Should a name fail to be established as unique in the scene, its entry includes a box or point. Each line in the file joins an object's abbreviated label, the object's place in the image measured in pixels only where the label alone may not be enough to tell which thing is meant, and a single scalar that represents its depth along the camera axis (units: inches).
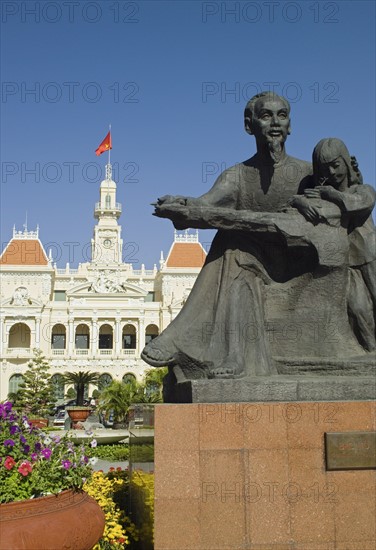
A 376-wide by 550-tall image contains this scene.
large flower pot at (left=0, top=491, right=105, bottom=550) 125.0
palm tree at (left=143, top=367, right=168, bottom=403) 1222.9
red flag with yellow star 2032.5
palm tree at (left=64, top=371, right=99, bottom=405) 1390.3
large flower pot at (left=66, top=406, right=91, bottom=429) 870.4
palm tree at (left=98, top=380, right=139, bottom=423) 981.2
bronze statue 154.9
